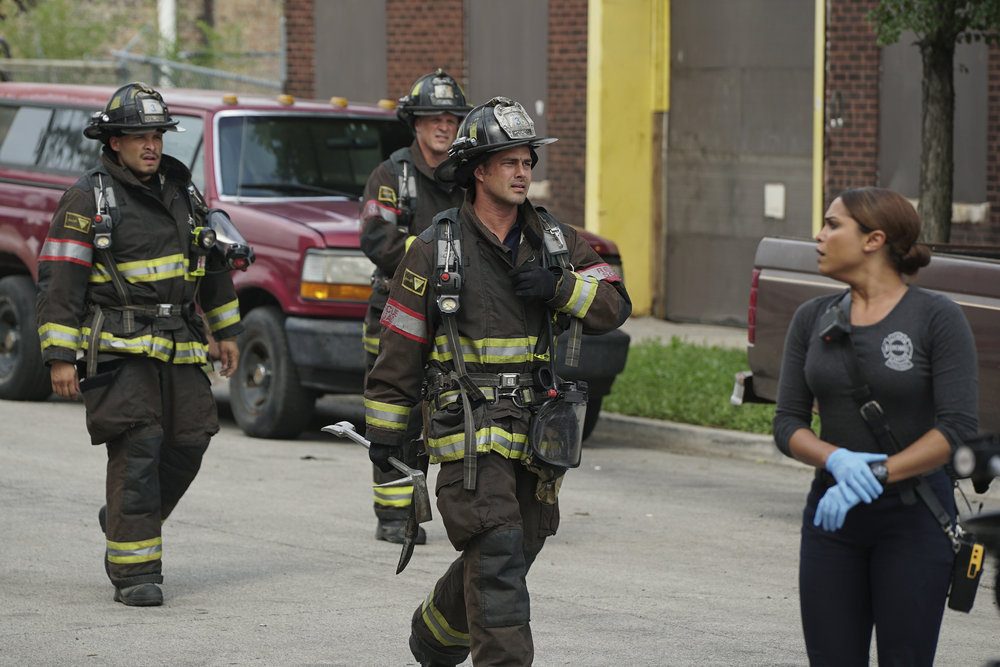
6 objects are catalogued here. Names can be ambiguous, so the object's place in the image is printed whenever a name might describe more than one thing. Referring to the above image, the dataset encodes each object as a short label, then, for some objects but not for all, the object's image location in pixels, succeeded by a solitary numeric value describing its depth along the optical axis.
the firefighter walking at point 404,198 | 15.55
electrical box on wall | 32.75
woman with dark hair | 8.38
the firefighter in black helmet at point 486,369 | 9.88
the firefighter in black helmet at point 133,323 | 13.35
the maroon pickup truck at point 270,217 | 20.58
